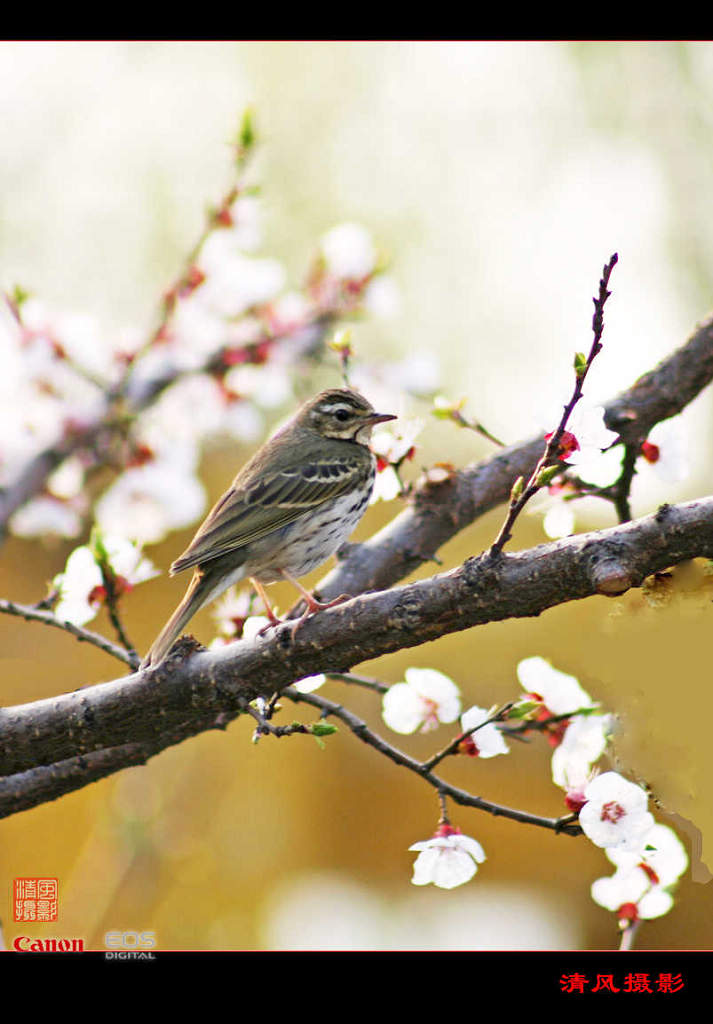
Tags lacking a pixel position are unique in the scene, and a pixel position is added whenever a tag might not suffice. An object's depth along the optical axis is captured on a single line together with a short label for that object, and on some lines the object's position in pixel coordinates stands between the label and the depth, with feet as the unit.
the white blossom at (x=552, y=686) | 19.86
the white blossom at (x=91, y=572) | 21.26
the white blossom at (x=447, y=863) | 17.96
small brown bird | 23.48
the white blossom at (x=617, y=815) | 17.28
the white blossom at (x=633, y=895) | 19.02
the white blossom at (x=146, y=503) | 30.25
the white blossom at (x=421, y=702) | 20.45
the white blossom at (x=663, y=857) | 18.48
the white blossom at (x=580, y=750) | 18.85
